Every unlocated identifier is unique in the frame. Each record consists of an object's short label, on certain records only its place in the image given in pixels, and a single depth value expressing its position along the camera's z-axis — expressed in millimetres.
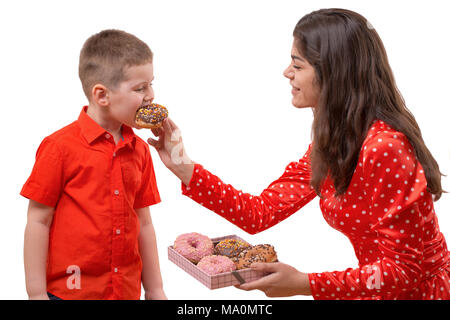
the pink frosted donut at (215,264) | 2600
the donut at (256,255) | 2678
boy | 2773
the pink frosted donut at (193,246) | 2738
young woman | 2596
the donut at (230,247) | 2785
